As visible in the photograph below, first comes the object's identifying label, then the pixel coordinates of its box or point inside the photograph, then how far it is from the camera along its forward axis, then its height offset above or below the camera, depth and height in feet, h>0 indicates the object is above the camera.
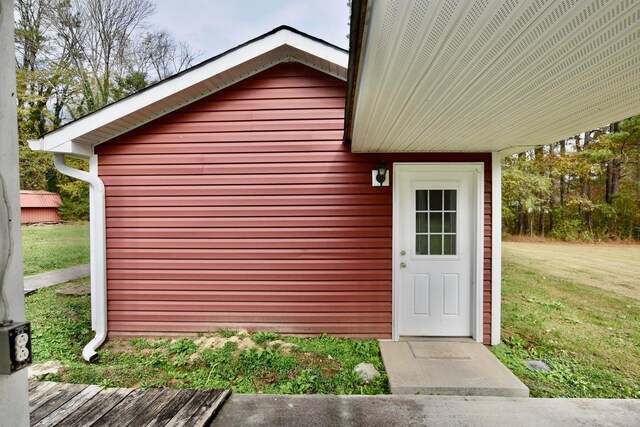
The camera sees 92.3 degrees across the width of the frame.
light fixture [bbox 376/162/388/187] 11.07 +1.43
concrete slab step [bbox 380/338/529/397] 8.31 -4.68
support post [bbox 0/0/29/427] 3.42 -0.13
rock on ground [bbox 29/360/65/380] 9.16 -4.82
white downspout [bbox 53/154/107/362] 11.31 -1.55
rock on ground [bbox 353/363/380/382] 9.18 -4.84
